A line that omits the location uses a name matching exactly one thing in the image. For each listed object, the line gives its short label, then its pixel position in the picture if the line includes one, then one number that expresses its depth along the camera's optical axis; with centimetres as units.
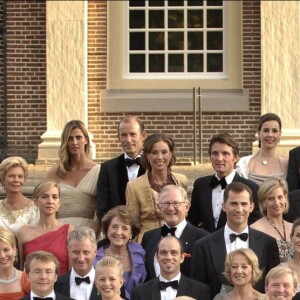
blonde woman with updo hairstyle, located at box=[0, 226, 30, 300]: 919
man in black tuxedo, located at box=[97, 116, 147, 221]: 1030
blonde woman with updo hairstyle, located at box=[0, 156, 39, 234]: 1006
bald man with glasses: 942
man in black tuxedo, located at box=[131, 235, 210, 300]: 898
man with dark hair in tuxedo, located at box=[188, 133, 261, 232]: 992
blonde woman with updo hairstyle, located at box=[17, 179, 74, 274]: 968
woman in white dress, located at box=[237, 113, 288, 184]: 1047
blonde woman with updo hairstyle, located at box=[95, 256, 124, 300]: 876
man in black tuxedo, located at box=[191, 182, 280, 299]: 927
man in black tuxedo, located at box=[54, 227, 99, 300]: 916
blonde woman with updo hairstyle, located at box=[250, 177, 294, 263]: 953
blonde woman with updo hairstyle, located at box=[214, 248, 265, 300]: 880
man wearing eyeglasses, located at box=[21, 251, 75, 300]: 889
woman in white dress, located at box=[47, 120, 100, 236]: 1030
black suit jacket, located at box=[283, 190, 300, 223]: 1002
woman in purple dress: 948
